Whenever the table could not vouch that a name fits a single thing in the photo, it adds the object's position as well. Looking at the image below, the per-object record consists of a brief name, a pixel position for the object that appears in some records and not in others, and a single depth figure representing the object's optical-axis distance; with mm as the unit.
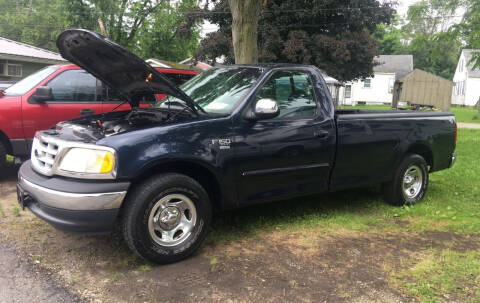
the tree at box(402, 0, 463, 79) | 15141
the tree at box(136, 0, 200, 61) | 30766
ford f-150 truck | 3139
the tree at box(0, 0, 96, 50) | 38719
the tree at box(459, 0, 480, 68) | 13884
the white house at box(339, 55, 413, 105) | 41281
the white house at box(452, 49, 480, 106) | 45062
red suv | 5777
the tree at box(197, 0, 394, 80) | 20016
